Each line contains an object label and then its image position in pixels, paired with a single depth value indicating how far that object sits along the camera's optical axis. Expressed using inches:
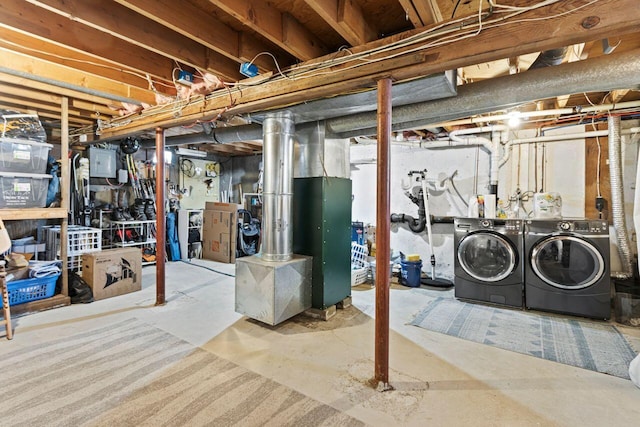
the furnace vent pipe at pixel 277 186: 118.0
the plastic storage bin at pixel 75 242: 165.5
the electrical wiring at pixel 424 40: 66.4
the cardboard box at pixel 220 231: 231.8
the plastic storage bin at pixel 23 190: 130.6
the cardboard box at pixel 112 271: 147.6
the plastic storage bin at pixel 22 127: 138.3
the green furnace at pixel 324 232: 125.6
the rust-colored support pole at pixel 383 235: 81.6
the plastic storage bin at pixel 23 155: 131.0
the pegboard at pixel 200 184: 266.4
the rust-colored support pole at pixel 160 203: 145.7
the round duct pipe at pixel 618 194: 137.6
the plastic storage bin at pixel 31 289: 127.0
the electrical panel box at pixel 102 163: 204.4
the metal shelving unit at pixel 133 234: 209.2
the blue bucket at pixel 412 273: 175.0
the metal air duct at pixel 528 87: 77.7
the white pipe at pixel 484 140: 153.6
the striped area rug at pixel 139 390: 68.4
